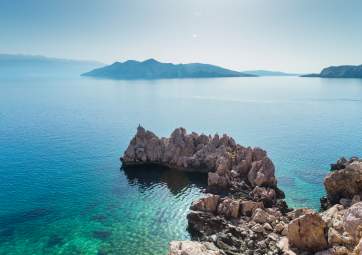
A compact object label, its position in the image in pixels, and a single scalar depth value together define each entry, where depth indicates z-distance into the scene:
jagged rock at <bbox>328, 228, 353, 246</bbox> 38.06
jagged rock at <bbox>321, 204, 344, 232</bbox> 41.63
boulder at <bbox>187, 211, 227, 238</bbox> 51.22
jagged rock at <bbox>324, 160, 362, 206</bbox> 53.28
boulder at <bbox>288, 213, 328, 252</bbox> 40.59
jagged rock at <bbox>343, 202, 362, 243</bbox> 37.19
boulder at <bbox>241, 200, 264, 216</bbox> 54.97
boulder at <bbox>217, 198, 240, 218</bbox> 54.72
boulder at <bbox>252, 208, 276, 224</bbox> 51.00
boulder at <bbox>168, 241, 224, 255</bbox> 36.56
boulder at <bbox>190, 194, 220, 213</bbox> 56.50
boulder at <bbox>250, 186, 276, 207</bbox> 60.62
